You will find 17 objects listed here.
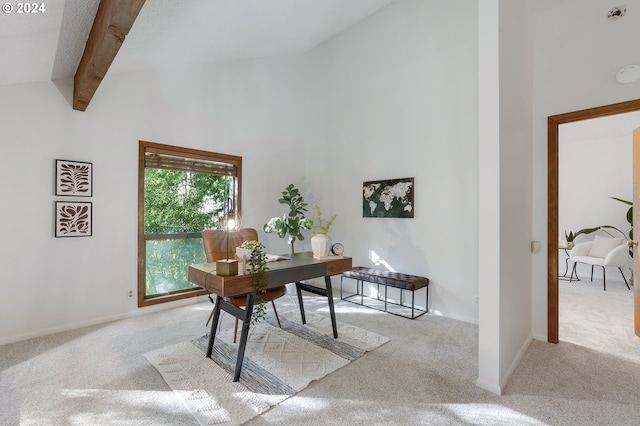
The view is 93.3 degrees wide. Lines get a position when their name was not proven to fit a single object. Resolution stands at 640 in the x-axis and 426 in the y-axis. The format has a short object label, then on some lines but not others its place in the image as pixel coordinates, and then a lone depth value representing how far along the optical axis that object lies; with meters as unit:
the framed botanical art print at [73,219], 2.96
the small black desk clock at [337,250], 2.89
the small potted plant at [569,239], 5.14
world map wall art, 3.84
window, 3.58
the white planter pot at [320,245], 2.81
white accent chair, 4.67
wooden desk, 2.01
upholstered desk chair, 2.83
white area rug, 1.85
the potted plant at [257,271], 2.08
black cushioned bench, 3.42
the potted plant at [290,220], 4.05
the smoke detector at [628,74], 2.39
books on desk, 2.67
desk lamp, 1.99
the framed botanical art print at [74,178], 2.96
